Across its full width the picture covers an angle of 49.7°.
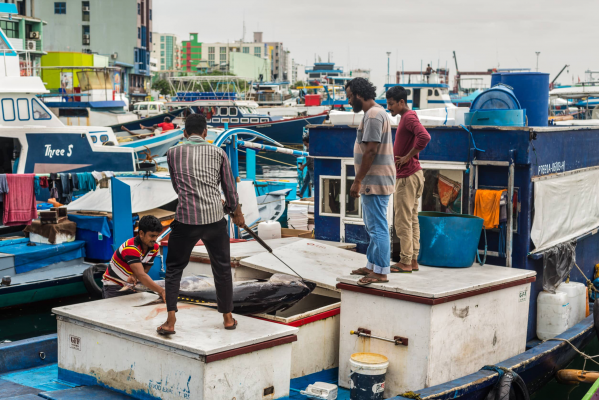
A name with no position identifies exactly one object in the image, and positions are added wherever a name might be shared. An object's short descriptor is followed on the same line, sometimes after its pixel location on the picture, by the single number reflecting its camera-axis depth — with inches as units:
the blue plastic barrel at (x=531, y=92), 337.4
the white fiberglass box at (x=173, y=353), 189.5
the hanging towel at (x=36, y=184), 433.7
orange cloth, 271.7
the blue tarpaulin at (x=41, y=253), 447.9
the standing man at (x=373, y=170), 219.0
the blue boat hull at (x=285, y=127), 1786.4
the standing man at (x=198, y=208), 191.2
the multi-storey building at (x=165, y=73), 5549.7
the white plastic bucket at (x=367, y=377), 217.6
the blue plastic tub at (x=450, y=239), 260.8
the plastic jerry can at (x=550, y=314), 290.5
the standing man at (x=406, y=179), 243.4
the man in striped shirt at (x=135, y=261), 239.1
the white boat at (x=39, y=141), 621.9
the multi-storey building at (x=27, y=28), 1971.0
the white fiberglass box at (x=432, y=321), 218.2
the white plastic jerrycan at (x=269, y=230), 372.5
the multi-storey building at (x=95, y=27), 3134.8
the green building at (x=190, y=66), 7466.0
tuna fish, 247.6
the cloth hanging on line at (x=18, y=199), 426.6
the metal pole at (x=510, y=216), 272.2
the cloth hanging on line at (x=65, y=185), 437.7
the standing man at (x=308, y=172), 455.7
